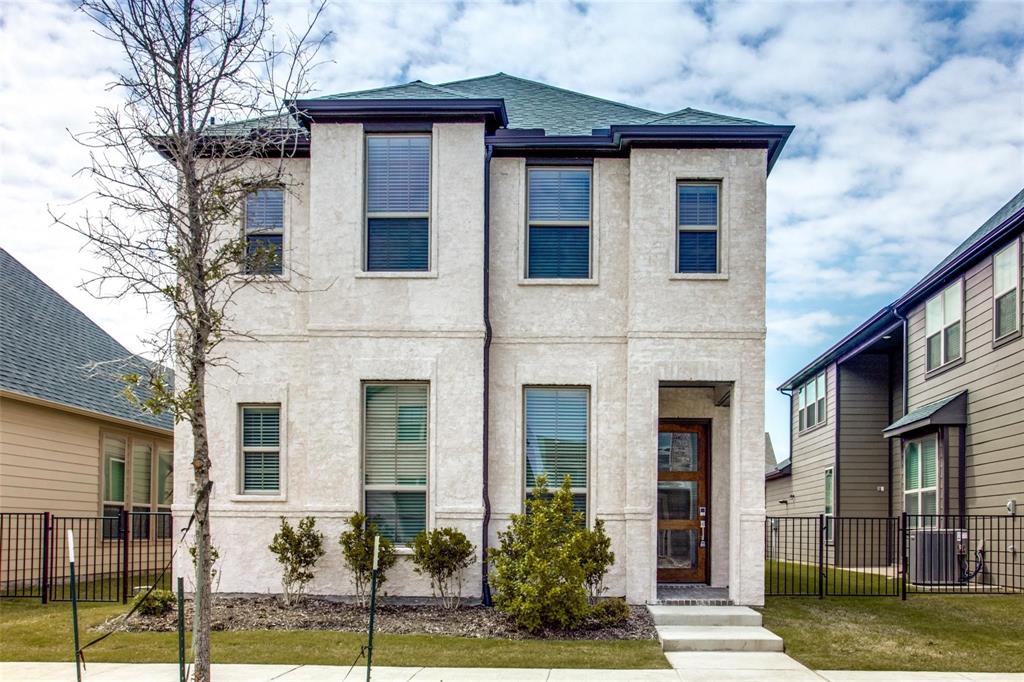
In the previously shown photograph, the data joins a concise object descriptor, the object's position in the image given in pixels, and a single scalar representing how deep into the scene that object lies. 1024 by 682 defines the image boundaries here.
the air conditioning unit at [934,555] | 15.40
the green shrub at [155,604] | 11.36
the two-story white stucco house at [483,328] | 12.70
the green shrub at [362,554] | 12.20
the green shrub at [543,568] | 10.58
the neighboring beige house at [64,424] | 15.39
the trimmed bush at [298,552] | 12.34
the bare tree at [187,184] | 7.85
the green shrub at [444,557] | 12.07
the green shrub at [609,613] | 10.98
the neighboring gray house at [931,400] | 15.24
